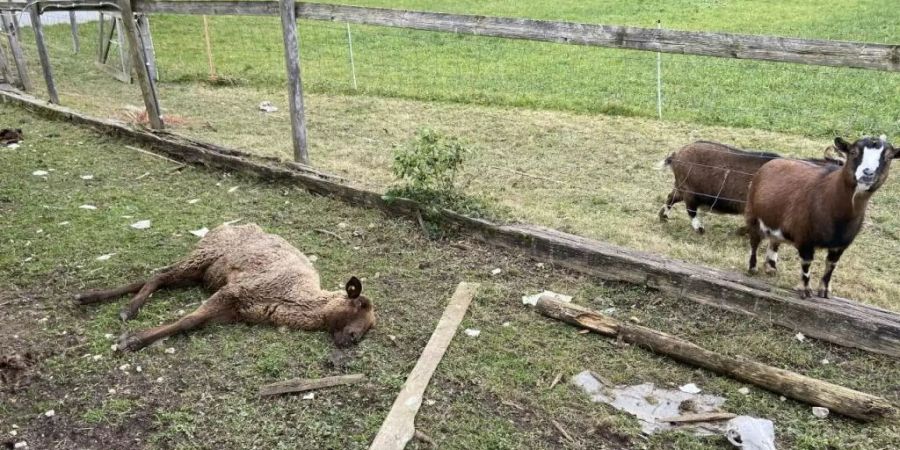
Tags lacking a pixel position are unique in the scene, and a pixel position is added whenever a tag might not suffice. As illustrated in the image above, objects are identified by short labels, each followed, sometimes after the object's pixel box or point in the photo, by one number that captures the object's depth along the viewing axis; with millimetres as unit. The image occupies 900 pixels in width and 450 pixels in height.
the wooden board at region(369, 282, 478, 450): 3326
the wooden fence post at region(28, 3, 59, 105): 9938
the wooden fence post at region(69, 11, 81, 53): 15405
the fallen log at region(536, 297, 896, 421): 3432
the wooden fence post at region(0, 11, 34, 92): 10617
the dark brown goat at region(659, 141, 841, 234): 5996
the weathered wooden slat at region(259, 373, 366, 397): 3684
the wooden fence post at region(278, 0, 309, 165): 6996
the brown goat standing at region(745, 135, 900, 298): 3867
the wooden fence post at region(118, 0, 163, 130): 8398
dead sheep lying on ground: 4148
